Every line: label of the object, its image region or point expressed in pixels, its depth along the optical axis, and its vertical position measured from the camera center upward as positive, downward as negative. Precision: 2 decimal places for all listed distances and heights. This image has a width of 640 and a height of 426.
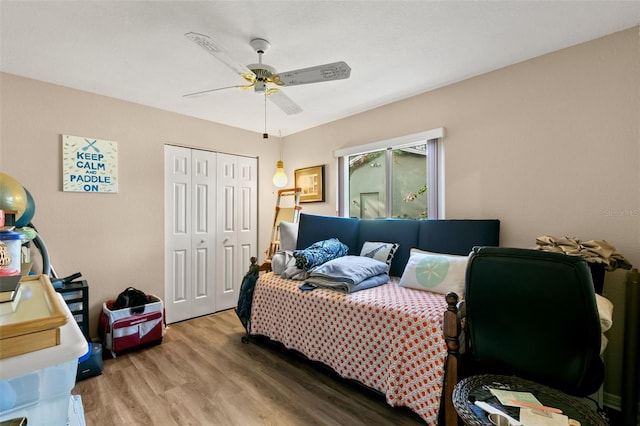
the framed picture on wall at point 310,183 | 3.99 +0.39
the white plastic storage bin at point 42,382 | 0.46 -0.29
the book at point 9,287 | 0.56 -0.15
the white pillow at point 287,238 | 3.46 -0.31
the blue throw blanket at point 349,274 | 2.32 -0.51
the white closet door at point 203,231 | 3.66 -0.25
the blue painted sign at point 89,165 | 2.74 +0.44
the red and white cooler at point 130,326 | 2.67 -1.07
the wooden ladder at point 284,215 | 3.92 -0.05
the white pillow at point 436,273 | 2.18 -0.47
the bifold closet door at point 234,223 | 3.91 -0.16
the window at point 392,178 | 2.95 +0.38
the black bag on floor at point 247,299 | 2.94 -0.86
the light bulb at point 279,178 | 3.57 +0.40
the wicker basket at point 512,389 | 1.07 -0.73
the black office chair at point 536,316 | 1.15 -0.43
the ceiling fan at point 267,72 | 1.68 +0.90
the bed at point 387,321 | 1.71 -0.76
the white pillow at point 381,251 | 2.84 -0.38
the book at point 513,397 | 1.13 -0.72
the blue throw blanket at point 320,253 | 2.73 -0.40
